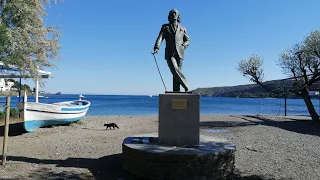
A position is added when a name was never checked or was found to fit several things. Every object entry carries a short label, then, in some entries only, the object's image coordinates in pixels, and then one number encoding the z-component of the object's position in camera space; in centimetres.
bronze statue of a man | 568
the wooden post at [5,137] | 529
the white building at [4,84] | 1201
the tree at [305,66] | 1334
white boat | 1078
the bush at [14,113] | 1486
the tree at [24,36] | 674
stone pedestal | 512
